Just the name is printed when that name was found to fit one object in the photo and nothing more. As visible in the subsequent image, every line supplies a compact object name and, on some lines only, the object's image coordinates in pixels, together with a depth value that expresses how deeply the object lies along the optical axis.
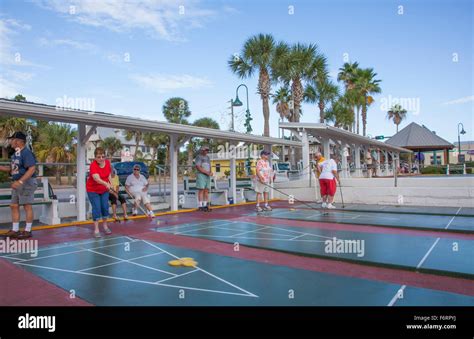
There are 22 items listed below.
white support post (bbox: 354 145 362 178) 21.58
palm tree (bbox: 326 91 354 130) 34.69
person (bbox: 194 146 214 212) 9.98
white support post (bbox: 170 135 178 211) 9.95
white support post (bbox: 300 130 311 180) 14.35
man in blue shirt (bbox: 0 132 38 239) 6.06
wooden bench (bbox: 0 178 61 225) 7.82
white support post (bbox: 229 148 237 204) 12.59
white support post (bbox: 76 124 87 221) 7.95
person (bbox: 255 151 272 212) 10.12
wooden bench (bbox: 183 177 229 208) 11.84
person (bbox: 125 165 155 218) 8.82
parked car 11.84
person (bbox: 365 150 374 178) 24.50
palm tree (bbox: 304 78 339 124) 30.05
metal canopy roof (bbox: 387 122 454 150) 31.23
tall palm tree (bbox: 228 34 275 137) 22.58
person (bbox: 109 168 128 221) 8.34
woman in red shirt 6.25
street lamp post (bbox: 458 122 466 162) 37.03
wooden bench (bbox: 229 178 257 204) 13.47
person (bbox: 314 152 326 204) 10.62
